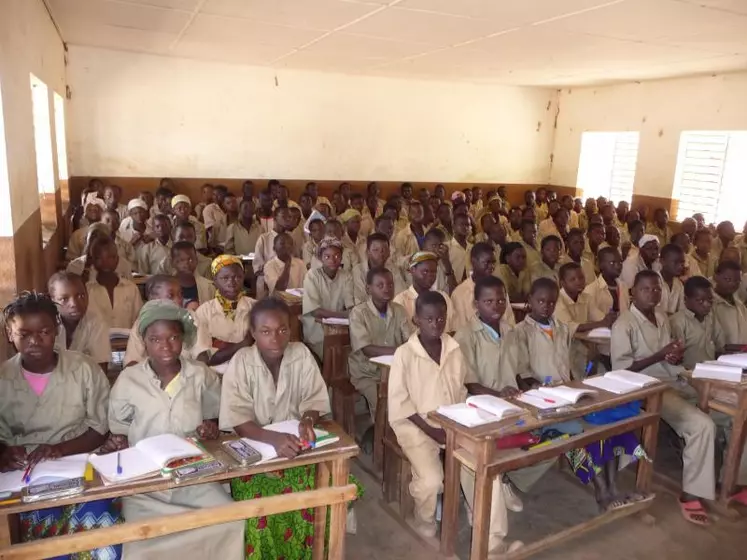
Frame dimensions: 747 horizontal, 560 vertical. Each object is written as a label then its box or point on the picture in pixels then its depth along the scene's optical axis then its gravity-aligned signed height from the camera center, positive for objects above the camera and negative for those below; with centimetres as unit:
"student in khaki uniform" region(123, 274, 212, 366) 350 -77
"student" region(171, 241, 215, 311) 434 -82
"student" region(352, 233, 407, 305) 491 -81
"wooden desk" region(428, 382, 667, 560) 253 -122
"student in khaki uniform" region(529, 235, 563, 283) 540 -74
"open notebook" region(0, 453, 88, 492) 193 -104
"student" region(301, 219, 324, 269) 631 -75
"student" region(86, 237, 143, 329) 410 -90
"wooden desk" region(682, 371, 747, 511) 324 -122
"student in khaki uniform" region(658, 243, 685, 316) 501 -81
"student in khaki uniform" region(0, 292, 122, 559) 226 -99
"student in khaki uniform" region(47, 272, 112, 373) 314 -88
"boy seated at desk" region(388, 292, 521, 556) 294 -110
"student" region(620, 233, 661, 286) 580 -79
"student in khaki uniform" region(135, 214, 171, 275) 568 -82
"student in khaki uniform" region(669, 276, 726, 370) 397 -93
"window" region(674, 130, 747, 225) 868 +15
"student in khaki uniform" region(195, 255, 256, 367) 388 -93
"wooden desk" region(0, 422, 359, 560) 185 -118
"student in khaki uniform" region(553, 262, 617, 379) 441 -97
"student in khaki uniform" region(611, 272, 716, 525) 332 -117
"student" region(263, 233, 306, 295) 559 -94
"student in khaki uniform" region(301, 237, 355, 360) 465 -97
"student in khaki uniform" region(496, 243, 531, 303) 537 -88
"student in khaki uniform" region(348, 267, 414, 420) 380 -104
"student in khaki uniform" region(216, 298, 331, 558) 249 -103
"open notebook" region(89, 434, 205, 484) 201 -103
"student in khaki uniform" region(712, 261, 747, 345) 420 -85
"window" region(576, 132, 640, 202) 1058 +30
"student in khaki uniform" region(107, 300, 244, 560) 230 -101
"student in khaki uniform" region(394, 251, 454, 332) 421 -72
